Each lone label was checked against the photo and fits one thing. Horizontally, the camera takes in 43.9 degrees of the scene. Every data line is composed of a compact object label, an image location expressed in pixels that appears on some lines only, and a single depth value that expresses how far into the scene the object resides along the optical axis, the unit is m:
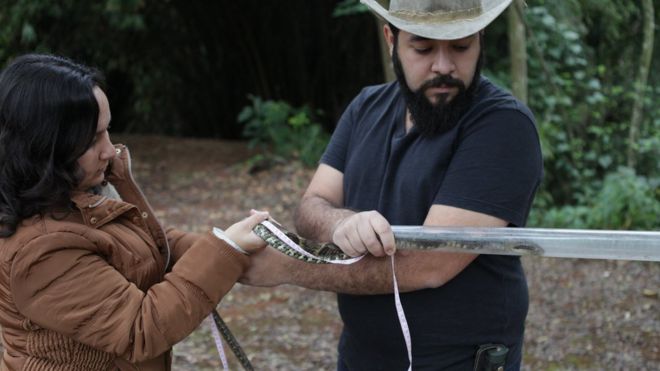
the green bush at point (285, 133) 10.69
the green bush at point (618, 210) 7.45
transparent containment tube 1.93
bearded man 2.25
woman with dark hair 1.97
